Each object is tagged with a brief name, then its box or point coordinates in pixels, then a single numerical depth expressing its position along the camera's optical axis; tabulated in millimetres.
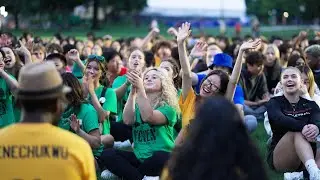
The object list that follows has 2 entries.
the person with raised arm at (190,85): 12003
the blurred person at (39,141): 6051
